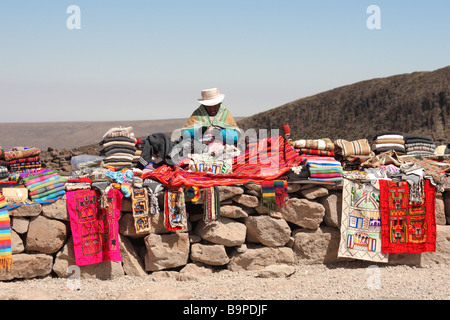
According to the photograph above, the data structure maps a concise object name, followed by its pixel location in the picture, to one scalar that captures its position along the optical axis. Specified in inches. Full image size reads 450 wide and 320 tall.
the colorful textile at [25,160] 317.1
